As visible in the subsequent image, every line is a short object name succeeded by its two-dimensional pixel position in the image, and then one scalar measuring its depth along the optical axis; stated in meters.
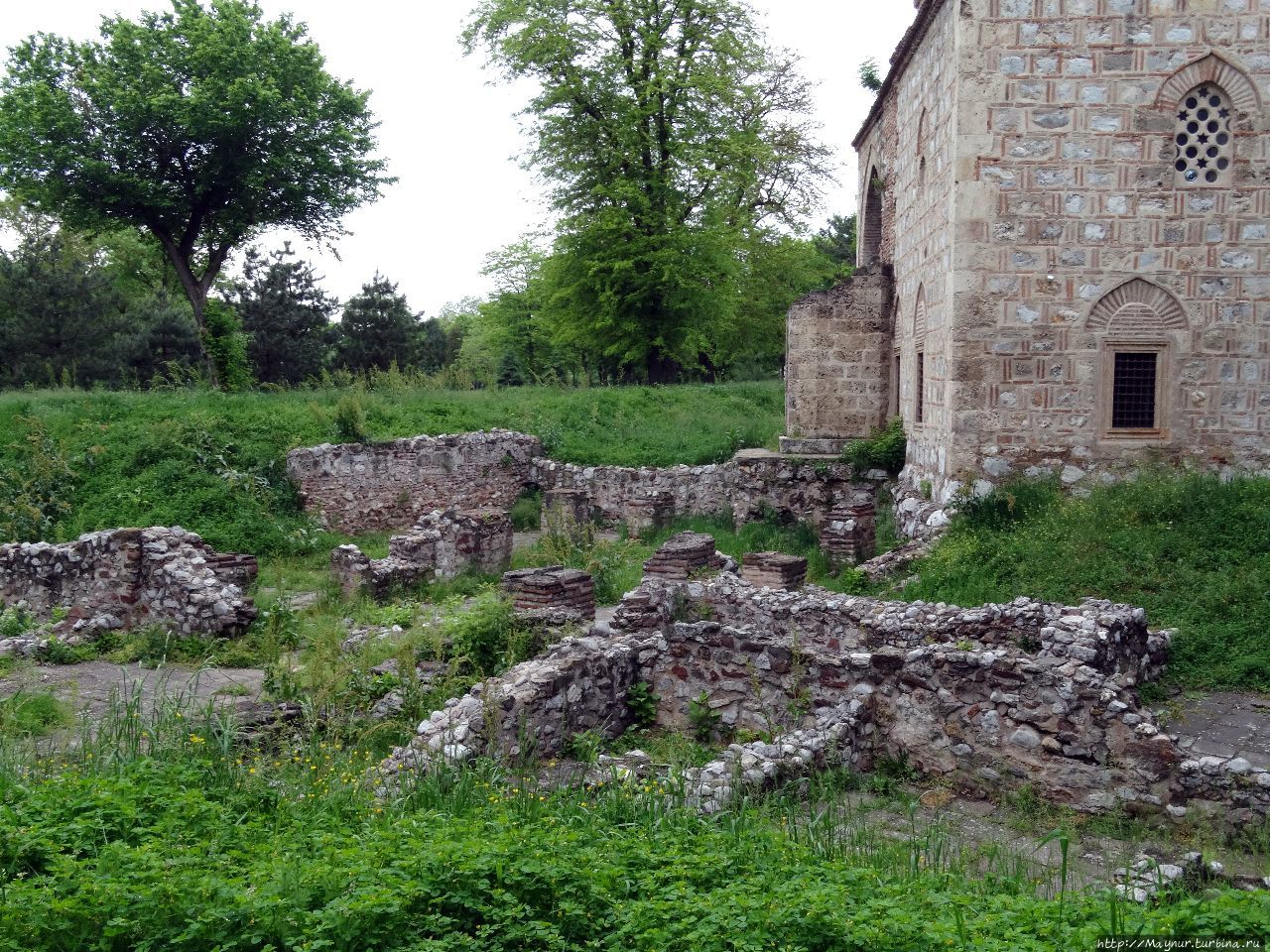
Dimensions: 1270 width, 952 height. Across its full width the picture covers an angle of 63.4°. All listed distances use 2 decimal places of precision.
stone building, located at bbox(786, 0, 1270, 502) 13.02
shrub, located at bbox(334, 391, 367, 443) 20.91
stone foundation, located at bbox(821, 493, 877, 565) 14.80
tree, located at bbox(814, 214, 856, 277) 46.09
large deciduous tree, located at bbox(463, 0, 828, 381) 28.58
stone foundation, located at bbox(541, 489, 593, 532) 18.45
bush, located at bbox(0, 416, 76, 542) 16.50
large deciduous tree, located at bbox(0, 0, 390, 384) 26.31
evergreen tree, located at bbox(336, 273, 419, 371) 38.56
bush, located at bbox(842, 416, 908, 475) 16.80
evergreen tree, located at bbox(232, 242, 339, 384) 35.09
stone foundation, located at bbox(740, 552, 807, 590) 12.42
